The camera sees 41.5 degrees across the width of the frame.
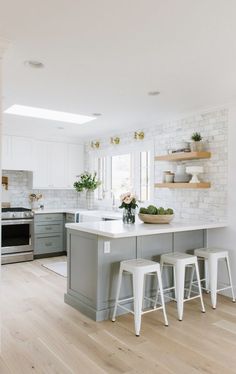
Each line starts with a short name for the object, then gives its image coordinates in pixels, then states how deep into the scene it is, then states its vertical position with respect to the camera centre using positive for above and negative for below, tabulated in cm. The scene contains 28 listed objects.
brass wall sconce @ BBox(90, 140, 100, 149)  646 +103
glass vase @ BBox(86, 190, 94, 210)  671 -12
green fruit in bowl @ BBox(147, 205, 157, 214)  391 -20
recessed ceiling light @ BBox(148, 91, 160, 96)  354 +116
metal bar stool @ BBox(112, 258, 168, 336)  291 -81
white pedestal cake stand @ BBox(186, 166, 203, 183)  415 +31
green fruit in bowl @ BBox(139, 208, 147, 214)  395 -22
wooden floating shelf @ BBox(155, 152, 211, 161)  410 +52
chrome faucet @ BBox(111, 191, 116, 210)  608 -13
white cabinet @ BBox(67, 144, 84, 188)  676 +70
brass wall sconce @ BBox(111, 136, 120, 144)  586 +101
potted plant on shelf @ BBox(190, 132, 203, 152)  420 +69
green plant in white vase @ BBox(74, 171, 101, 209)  641 +22
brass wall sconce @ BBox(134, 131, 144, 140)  531 +101
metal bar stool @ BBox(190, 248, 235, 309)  360 -79
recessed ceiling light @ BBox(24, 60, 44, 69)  272 +115
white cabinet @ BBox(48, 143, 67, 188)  650 +61
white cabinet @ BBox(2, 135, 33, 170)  593 +79
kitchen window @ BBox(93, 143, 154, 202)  532 +40
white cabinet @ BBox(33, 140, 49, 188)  629 +59
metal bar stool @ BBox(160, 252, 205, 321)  325 -79
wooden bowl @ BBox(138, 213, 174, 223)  385 -30
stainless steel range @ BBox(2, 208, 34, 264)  558 -77
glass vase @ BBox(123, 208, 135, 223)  389 -27
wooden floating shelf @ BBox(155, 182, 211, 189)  410 +12
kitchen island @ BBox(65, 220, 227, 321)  326 -67
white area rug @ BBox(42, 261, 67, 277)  498 -125
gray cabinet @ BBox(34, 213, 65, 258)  597 -80
